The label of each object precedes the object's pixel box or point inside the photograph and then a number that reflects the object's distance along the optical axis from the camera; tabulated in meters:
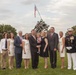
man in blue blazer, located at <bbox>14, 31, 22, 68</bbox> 6.89
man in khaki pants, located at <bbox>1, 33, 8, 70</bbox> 6.94
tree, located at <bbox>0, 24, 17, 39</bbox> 42.93
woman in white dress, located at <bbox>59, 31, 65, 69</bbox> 6.63
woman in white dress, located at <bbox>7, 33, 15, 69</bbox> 6.93
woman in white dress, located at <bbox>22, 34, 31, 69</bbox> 6.79
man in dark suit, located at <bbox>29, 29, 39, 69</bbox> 6.75
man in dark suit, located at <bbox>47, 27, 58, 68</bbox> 6.70
